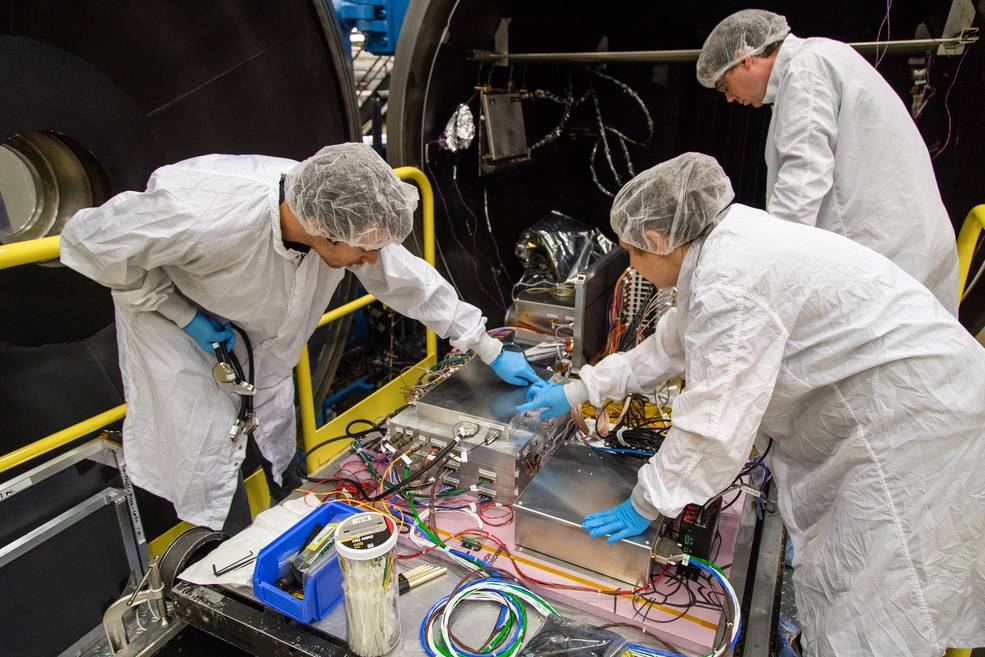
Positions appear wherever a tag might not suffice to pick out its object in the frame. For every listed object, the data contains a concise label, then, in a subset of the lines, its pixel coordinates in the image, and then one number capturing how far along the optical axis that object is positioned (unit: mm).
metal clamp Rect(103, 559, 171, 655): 997
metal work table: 953
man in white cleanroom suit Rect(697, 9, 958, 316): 1544
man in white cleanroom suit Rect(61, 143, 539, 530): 1092
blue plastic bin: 945
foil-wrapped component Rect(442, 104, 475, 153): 2150
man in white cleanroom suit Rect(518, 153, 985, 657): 969
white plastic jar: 818
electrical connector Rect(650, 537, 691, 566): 1071
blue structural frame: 2158
